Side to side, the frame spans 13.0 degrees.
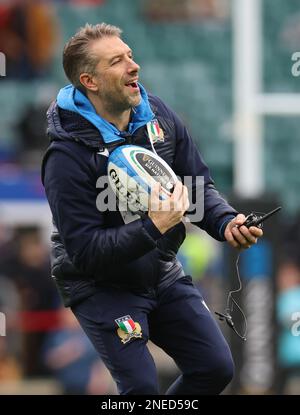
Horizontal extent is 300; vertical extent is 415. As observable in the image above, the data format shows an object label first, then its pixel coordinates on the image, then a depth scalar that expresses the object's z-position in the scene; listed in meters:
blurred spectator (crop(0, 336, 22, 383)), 11.77
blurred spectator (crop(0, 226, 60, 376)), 11.77
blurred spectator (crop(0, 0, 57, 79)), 13.99
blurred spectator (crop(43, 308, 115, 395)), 11.55
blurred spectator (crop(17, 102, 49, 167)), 12.98
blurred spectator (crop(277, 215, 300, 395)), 11.05
